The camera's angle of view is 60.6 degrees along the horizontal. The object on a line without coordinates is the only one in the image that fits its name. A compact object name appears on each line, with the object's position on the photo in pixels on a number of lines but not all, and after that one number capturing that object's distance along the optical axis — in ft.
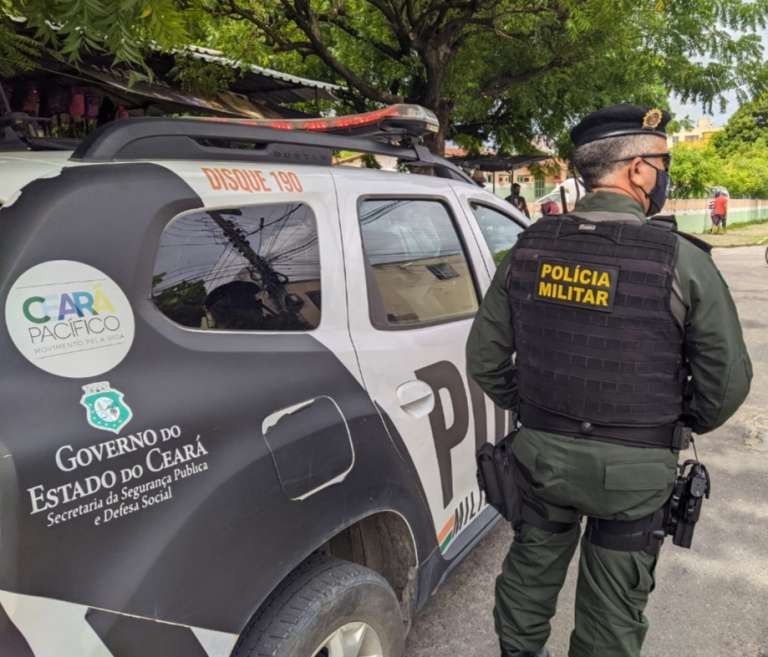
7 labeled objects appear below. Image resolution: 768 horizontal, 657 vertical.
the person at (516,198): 44.56
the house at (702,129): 292.59
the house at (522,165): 46.29
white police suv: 3.84
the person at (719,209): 76.79
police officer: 5.77
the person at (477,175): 42.10
